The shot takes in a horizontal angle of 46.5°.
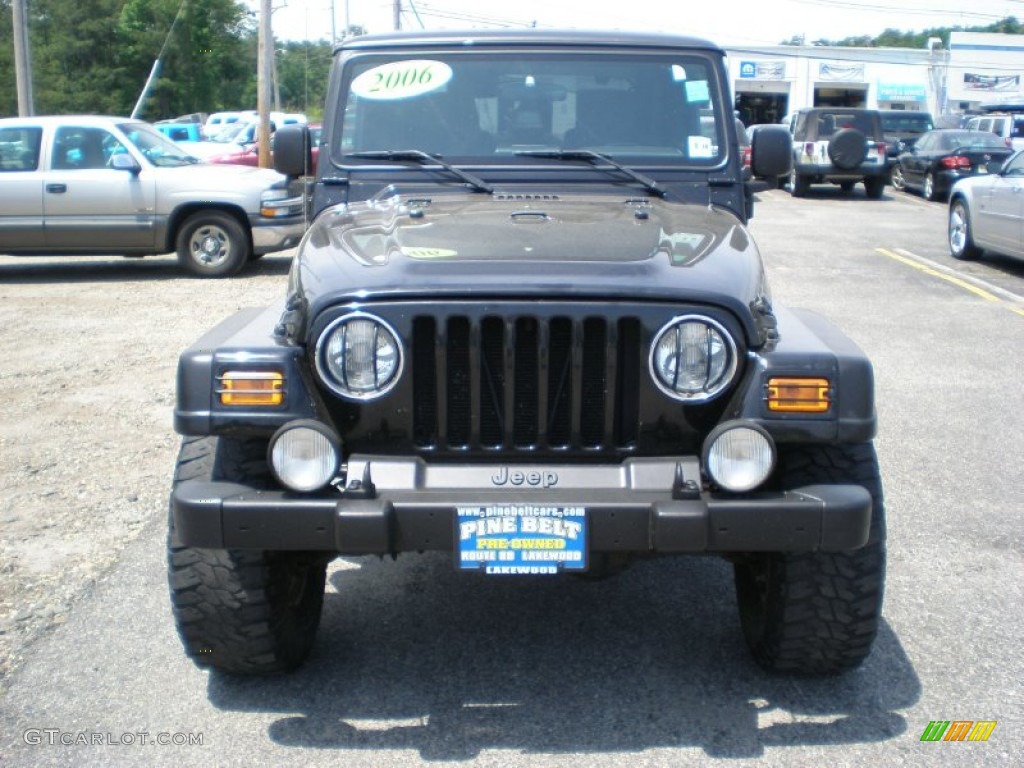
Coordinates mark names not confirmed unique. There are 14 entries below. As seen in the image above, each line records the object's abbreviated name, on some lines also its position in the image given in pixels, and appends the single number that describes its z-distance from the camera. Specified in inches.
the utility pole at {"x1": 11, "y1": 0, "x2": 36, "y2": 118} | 765.9
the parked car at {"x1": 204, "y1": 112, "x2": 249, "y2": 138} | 1330.8
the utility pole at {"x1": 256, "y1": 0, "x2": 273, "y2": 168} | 888.9
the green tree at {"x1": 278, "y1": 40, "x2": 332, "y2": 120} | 2856.8
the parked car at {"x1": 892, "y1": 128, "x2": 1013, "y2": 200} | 823.7
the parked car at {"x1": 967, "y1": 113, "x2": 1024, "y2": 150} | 1110.9
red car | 767.1
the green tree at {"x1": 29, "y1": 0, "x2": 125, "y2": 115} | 2240.4
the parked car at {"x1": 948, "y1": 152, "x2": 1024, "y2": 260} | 496.1
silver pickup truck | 487.2
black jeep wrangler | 122.2
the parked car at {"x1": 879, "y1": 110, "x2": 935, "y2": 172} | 1132.5
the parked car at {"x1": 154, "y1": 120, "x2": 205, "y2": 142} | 1179.3
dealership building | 1950.1
